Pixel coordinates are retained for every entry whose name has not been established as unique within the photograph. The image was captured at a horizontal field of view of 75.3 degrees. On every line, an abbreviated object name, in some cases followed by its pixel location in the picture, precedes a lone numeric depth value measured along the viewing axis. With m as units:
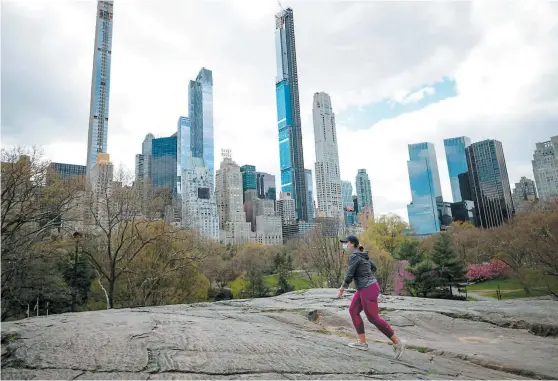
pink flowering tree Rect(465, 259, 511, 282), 42.28
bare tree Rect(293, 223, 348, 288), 35.62
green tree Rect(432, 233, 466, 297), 37.09
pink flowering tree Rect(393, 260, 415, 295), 39.31
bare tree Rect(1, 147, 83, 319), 17.09
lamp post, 29.04
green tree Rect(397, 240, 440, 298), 35.47
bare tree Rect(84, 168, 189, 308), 22.50
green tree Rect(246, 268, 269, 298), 42.53
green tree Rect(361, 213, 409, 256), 55.53
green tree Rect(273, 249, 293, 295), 44.72
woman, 6.36
